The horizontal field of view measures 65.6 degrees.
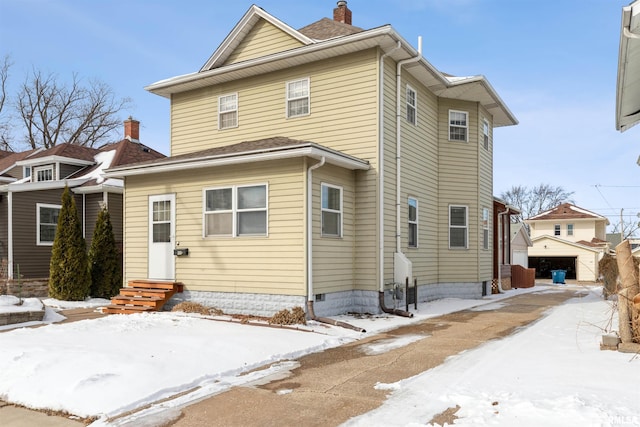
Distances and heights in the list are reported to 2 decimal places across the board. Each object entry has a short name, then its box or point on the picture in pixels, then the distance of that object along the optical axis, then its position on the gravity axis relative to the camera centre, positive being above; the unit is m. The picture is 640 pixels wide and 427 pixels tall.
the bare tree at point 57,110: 37.08 +9.26
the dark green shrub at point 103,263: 15.05 -0.95
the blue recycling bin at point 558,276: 28.69 -2.50
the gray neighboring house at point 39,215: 16.58 +0.56
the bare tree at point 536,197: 59.75 +4.44
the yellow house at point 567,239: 35.12 -0.58
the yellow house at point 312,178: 10.70 +1.32
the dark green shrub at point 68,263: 14.18 -0.91
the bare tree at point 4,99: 36.84 +9.87
